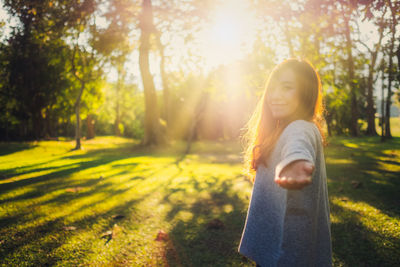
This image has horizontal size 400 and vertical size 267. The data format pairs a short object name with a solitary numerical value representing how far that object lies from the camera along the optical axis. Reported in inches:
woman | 59.2
